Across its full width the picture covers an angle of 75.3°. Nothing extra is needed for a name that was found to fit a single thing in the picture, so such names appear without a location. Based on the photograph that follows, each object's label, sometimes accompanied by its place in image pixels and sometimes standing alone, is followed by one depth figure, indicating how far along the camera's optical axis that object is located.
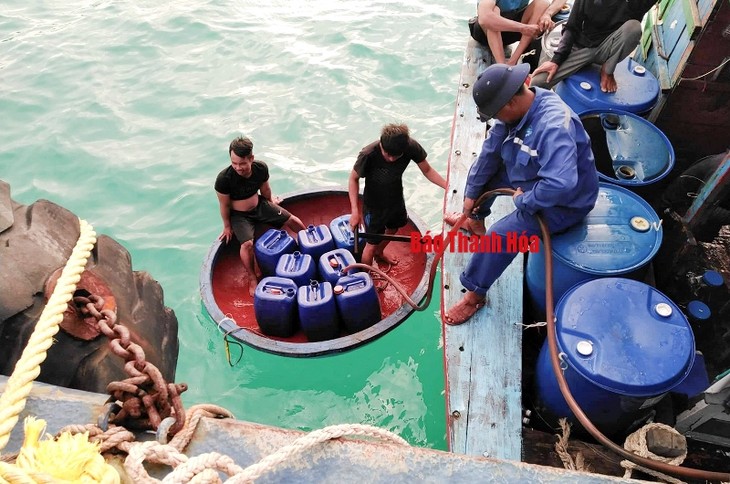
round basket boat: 4.25
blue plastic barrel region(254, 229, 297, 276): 4.94
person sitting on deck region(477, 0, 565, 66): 5.76
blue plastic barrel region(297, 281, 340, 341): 4.30
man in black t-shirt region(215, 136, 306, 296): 4.76
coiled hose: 2.16
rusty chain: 1.13
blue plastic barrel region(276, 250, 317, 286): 4.65
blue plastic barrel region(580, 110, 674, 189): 3.82
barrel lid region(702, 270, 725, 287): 3.48
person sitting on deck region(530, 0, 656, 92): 4.32
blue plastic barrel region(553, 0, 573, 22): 6.22
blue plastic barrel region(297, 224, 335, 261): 4.99
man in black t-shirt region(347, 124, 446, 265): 4.25
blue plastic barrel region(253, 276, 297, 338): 4.35
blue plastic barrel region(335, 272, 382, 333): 4.35
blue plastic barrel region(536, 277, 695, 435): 2.49
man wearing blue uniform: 2.99
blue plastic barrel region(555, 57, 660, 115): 4.27
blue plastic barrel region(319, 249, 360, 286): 4.68
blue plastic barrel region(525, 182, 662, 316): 3.04
